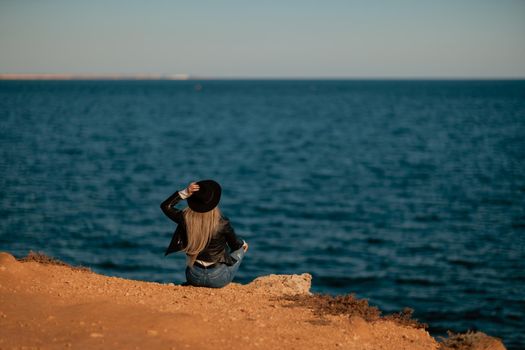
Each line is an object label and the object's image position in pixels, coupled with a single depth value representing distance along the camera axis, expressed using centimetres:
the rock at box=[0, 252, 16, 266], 984
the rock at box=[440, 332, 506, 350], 804
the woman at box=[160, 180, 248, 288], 911
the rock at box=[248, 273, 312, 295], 1071
